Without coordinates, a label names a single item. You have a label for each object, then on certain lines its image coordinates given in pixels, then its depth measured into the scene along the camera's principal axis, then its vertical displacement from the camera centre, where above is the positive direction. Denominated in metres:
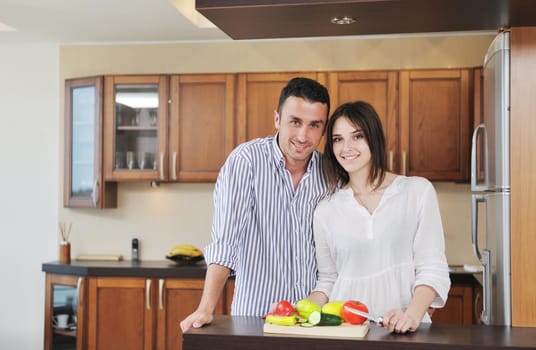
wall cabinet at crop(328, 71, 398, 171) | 5.08 +0.66
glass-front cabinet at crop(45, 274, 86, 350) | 5.23 -0.83
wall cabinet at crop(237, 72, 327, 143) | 5.20 +0.61
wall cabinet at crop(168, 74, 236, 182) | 5.29 +0.45
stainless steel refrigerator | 2.85 +0.03
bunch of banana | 5.27 -0.41
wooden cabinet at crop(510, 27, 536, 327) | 2.82 +0.08
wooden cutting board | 2.16 -0.39
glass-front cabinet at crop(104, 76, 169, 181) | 5.37 +0.45
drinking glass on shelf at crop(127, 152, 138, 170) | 5.39 +0.20
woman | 2.55 -0.12
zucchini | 2.20 -0.36
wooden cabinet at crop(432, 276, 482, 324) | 4.77 -0.69
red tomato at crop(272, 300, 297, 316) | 2.25 -0.34
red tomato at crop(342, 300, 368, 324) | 2.23 -0.36
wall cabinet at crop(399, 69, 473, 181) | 5.03 +0.46
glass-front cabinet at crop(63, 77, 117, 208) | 5.41 +0.30
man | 2.68 -0.03
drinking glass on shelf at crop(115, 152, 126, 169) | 5.40 +0.21
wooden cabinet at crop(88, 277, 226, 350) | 5.05 -0.78
